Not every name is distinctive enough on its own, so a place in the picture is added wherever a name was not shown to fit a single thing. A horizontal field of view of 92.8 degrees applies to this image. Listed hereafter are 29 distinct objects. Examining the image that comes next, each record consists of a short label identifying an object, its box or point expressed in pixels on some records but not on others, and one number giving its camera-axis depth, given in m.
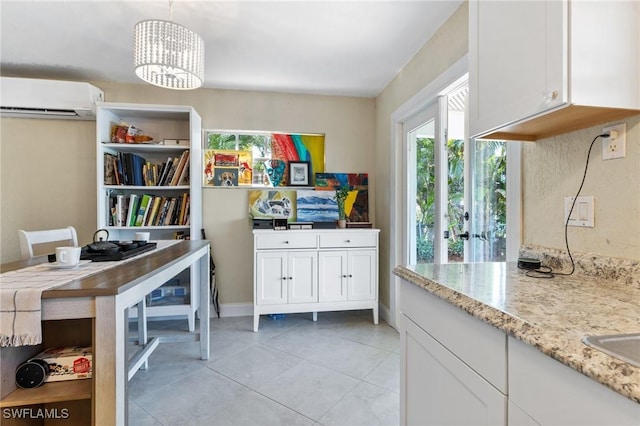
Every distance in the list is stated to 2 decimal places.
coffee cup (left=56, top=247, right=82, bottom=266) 1.32
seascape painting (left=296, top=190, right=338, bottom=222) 3.23
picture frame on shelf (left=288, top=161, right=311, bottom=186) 3.29
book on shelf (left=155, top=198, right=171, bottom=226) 2.85
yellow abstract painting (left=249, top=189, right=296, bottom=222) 3.21
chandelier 1.61
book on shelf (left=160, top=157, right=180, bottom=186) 2.86
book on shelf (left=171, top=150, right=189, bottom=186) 2.85
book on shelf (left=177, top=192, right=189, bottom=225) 2.85
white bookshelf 2.70
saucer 1.34
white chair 1.87
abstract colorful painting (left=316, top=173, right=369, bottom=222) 3.31
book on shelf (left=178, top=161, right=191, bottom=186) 2.85
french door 1.73
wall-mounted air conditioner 2.63
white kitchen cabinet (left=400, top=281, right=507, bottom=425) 0.74
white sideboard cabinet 2.79
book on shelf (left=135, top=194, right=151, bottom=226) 2.80
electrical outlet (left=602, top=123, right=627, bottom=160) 1.00
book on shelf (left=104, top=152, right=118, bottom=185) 2.76
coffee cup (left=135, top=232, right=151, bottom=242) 2.06
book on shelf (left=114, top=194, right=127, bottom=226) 2.76
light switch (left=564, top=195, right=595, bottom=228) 1.10
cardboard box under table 1.16
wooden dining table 1.02
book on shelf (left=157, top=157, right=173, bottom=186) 2.86
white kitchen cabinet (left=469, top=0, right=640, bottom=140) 0.88
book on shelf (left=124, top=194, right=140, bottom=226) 2.78
